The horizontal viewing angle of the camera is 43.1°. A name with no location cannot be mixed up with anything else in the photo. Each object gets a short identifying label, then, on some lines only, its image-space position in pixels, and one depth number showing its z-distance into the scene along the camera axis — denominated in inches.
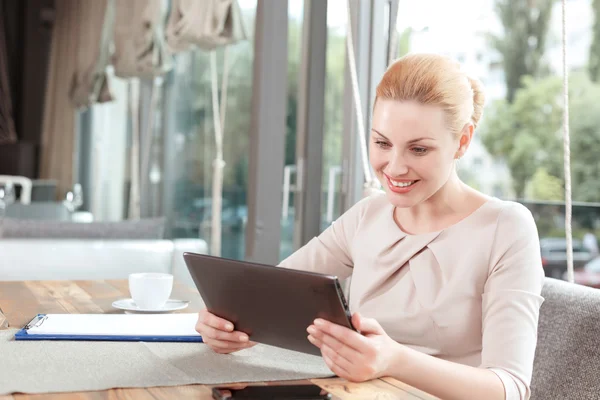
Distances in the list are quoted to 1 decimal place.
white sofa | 99.2
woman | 46.3
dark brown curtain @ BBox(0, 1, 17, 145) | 301.1
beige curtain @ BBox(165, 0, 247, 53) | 124.5
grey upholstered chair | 50.8
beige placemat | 38.6
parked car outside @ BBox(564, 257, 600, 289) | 170.6
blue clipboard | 47.3
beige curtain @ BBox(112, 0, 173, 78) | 166.7
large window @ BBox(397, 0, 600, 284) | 166.4
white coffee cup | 58.9
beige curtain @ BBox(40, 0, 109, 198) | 217.5
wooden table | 37.3
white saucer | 58.5
